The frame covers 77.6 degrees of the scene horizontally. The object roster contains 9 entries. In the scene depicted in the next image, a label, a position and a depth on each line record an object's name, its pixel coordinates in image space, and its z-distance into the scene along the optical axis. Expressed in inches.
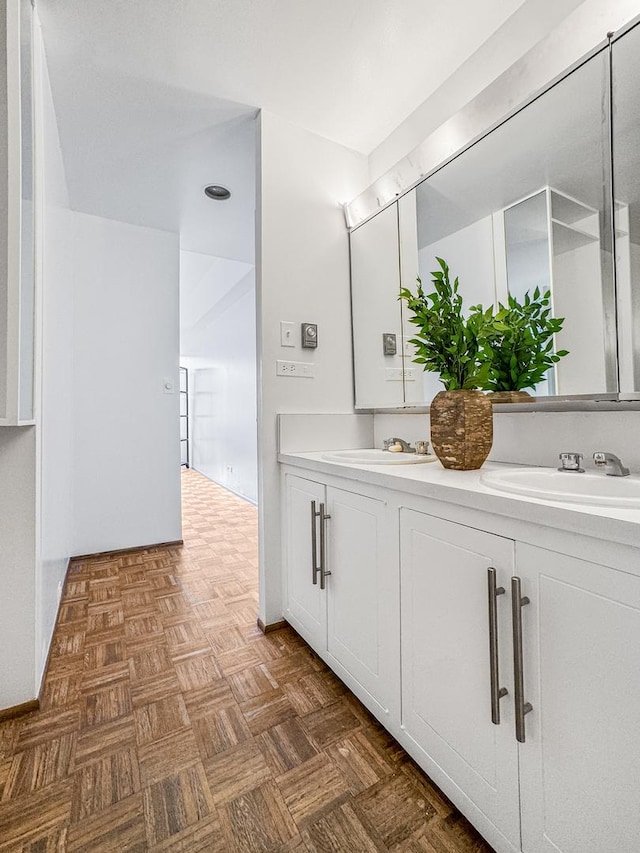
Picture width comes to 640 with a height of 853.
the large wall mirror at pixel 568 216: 42.6
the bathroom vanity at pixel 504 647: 24.6
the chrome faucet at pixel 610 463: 39.8
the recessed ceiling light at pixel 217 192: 99.0
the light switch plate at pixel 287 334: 73.4
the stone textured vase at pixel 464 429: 47.8
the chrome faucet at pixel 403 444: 71.1
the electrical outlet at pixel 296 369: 73.2
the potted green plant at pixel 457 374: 48.1
